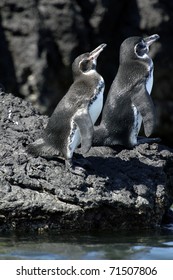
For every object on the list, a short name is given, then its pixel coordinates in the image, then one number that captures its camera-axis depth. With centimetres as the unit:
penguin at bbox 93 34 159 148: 2027
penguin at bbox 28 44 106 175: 1820
